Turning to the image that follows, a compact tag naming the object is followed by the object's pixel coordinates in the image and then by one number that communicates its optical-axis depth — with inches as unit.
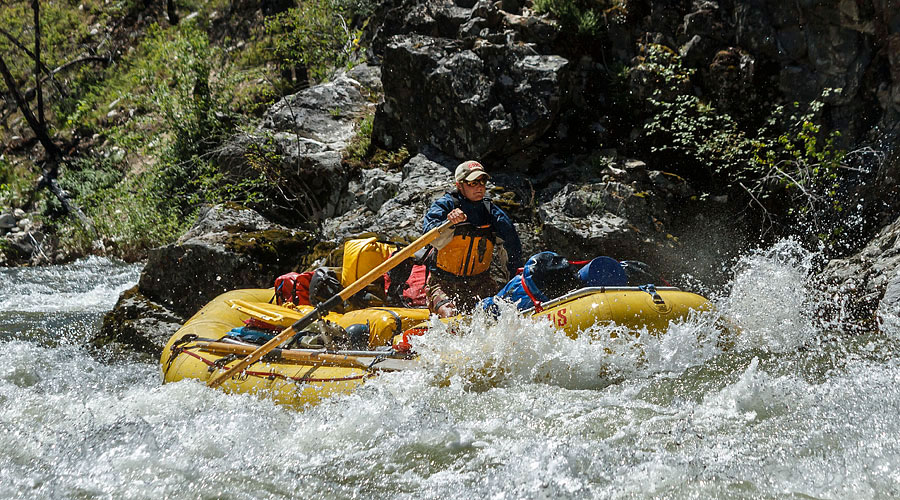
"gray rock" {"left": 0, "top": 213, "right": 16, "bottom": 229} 989.9
